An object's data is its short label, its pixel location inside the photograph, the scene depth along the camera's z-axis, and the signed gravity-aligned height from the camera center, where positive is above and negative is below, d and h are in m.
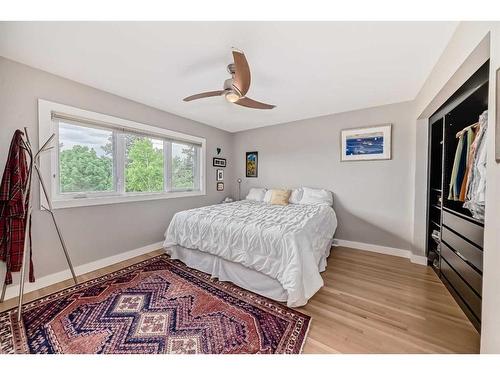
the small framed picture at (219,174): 4.38 +0.19
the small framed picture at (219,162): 4.31 +0.45
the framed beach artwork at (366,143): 3.11 +0.64
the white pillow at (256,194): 4.04 -0.23
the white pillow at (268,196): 3.81 -0.25
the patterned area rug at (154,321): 1.38 -1.10
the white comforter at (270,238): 1.78 -0.59
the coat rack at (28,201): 1.65 -0.17
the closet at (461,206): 1.50 -0.22
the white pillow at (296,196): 3.64 -0.24
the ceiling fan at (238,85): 1.56 +0.89
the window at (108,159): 2.27 +0.34
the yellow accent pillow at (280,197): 3.60 -0.25
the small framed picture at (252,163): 4.44 +0.44
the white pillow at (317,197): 3.43 -0.24
